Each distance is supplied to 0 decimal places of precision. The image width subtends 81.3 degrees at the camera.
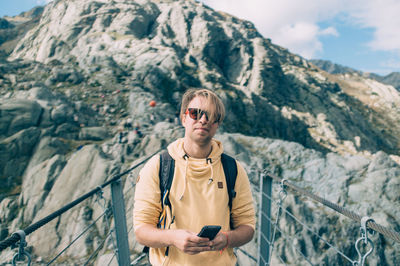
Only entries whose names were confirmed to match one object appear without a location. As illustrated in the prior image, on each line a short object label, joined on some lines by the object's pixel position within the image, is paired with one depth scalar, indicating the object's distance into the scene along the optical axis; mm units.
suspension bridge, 1989
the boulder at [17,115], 18672
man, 2531
